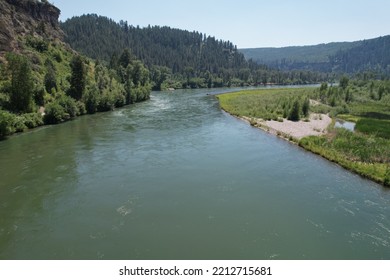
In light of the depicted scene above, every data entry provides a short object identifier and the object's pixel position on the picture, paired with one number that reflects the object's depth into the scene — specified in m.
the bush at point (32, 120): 63.81
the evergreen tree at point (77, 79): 85.75
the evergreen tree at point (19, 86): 65.69
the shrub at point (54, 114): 69.75
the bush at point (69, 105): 76.81
